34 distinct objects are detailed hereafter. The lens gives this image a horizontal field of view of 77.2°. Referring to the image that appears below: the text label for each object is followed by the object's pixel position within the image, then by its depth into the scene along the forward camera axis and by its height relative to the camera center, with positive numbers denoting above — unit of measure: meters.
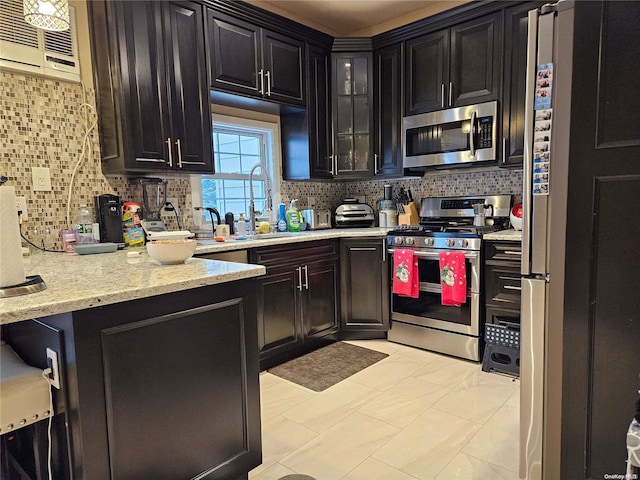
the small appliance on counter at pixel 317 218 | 3.70 -0.19
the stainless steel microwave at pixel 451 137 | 3.02 +0.46
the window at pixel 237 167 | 3.22 +0.29
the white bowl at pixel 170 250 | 1.61 -0.19
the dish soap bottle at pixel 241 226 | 3.09 -0.19
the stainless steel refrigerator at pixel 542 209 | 1.34 -0.06
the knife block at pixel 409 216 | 3.68 -0.19
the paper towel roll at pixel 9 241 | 1.16 -0.10
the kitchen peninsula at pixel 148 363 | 1.15 -0.52
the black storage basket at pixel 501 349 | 2.59 -1.03
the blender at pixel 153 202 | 2.65 +0.01
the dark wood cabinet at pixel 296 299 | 2.75 -0.74
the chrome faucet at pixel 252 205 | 3.25 -0.04
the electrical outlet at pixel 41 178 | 2.25 +0.16
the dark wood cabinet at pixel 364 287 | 3.26 -0.74
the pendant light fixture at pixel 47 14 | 1.79 +0.87
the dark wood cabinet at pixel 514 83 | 2.82 +0.78
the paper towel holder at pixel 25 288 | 1.13 -0.24
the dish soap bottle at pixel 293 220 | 3.50 -0.18
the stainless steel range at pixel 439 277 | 2.82 -0.63
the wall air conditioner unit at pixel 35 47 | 2.13 +0.89
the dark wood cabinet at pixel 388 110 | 3.46 +0.75
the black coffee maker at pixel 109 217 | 2.41 -0.08
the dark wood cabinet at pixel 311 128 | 3.45 +0.62
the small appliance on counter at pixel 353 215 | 3.80 -0.17
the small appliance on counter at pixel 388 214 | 3.75 -0.17
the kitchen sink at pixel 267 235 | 2.93 -0.28
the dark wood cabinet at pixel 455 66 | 2.97 +1.00
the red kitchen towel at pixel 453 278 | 2.80 -0.59
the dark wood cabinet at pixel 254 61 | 2.77 +1.04
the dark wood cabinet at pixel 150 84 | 2.35 +0.74
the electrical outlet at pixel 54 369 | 1.17 -0.48
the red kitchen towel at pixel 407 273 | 3.05 -0.59
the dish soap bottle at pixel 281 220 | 3.50 -0.18
